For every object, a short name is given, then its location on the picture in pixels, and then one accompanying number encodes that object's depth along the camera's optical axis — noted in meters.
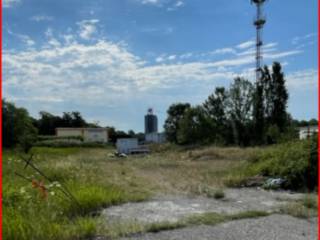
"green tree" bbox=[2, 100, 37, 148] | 34.91
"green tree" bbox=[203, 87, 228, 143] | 44.66
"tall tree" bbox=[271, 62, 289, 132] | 38.62
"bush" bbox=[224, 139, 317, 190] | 10.32
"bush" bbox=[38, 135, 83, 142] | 59.34
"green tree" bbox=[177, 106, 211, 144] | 46.22
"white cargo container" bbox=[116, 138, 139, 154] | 46.38
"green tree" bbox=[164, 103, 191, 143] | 59.75
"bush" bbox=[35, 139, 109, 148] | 50.16
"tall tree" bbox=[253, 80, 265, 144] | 39.94
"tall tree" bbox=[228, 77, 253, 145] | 42.44
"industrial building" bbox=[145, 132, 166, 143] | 70.75
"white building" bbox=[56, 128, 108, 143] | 69.50
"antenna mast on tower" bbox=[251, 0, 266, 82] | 36.88
